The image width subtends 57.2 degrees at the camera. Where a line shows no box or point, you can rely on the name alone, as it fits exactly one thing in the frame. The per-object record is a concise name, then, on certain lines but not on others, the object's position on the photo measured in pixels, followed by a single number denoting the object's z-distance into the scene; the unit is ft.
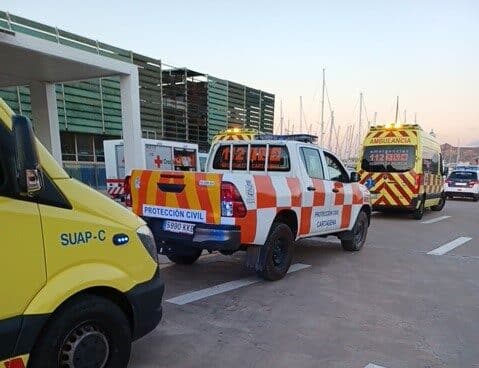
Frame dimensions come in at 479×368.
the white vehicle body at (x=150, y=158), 50.47
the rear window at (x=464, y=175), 72.84
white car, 71.92
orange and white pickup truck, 17.21
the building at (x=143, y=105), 53.67
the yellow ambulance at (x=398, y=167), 42.42
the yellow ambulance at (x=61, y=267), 7.66
